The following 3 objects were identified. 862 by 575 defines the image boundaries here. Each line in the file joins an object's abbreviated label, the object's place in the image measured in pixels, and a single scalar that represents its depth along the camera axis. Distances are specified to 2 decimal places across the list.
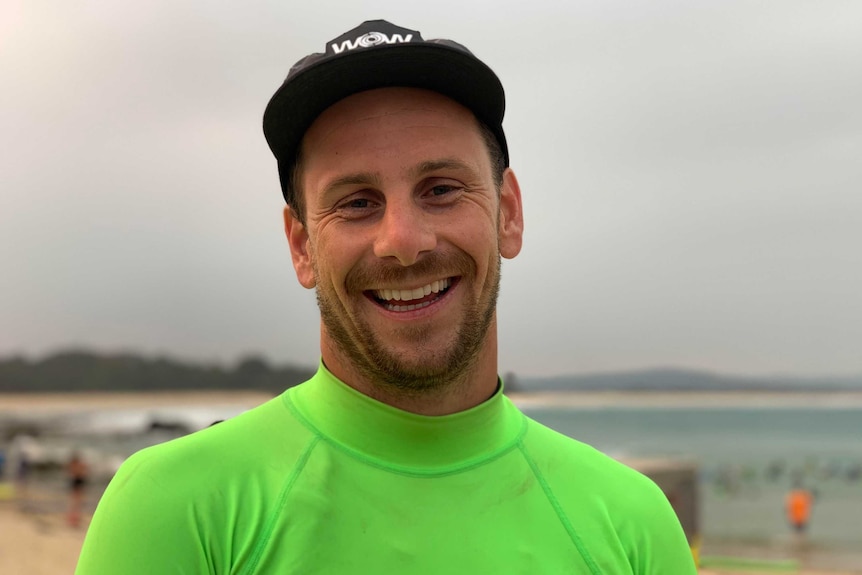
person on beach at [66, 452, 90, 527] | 19.72
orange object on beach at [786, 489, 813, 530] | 24.75
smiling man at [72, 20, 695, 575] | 1.70
